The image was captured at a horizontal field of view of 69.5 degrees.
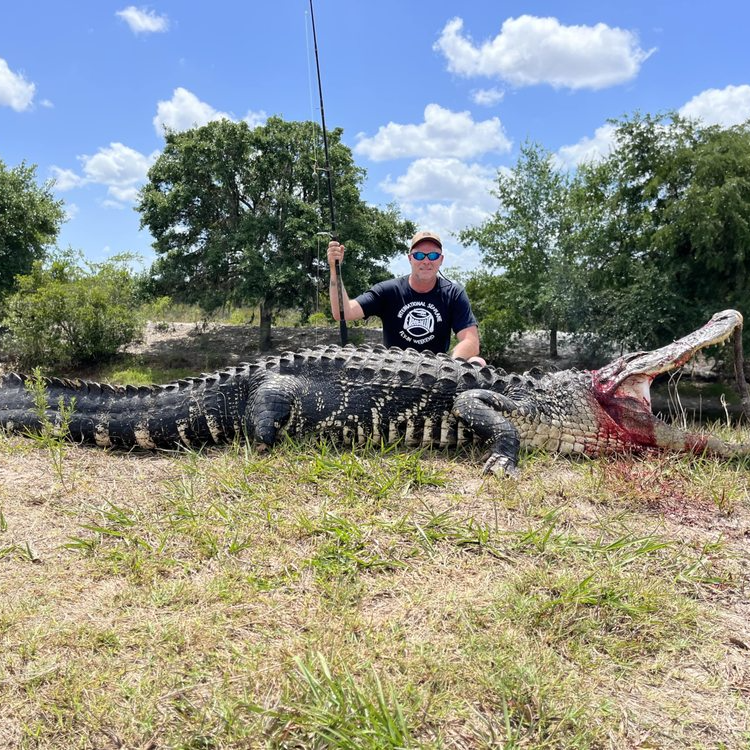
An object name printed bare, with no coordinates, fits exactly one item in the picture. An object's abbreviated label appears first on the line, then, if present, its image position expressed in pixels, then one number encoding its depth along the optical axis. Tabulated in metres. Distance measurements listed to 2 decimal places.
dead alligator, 4.16
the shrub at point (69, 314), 14.73
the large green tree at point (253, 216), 16.77
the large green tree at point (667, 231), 11.25
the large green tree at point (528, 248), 14.94
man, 5.45
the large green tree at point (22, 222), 17.44
